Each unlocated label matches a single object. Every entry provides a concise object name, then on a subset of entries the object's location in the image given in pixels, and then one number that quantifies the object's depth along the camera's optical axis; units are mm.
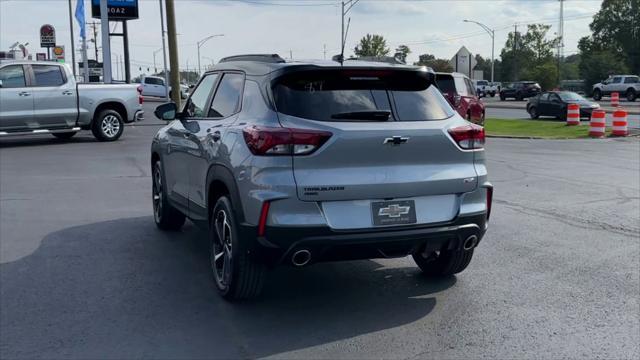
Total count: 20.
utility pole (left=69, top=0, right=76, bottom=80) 51203
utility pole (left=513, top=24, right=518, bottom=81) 118938
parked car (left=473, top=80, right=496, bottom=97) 72519
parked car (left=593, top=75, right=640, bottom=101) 53812
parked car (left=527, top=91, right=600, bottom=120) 30812
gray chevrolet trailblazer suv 4531
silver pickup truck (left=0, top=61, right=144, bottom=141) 16953
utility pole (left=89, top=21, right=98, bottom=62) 93288
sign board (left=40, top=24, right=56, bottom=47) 40625
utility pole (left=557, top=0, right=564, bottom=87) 101225
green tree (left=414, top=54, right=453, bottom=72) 62612
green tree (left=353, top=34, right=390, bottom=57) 75938
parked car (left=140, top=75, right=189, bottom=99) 55469
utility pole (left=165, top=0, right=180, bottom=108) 23141
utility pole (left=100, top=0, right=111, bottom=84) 26766
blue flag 38719
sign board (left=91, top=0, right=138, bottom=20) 35812
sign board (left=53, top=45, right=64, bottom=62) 44831
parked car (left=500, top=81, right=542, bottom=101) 60034
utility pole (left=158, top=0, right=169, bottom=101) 35938
